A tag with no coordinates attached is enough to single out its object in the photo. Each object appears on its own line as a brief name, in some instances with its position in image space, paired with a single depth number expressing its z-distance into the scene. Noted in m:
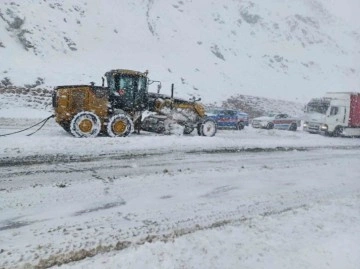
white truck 22.38
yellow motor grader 13.15
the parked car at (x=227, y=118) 22.31
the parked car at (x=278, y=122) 25.14
